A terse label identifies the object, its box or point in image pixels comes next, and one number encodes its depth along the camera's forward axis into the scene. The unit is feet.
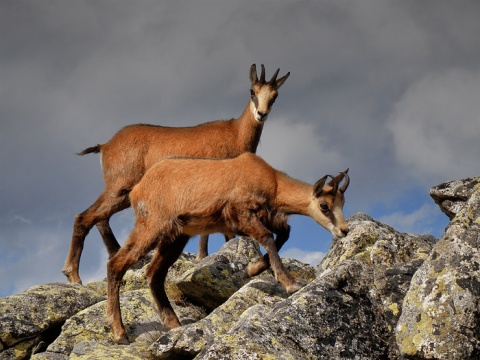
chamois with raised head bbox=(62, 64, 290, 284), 53.36
